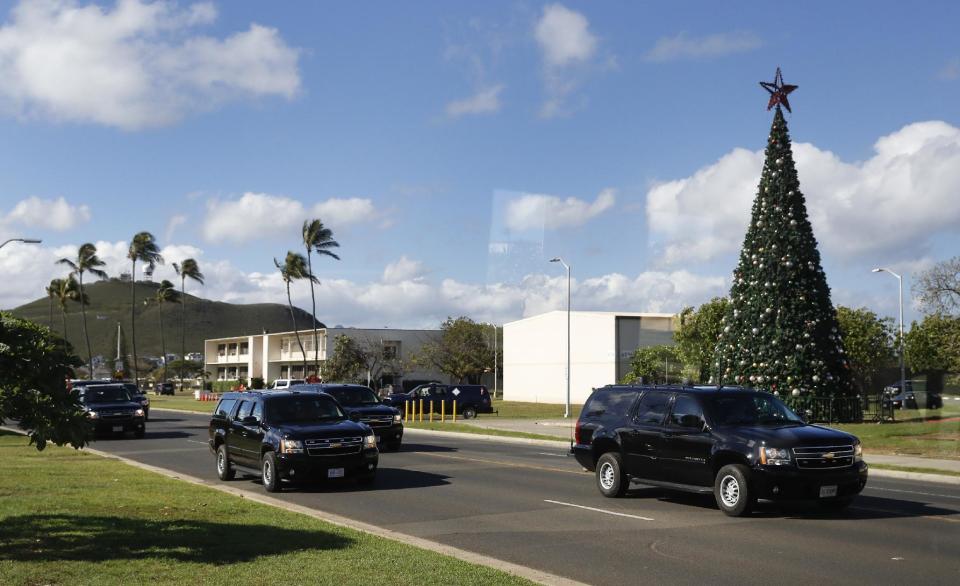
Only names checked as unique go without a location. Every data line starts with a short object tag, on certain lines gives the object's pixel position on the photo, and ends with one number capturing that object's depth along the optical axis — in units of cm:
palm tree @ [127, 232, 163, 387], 9707
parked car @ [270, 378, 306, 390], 5659
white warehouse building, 6560
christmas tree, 3459
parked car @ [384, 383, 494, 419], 5094
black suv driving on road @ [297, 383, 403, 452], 2550
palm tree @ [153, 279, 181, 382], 11662
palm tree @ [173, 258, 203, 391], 11600
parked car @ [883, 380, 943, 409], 4016
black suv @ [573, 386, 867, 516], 1309
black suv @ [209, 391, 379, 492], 1650
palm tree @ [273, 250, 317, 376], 8238
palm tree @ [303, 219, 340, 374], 7625
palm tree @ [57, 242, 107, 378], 9825
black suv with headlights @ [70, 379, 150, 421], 3659
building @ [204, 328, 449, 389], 9294
